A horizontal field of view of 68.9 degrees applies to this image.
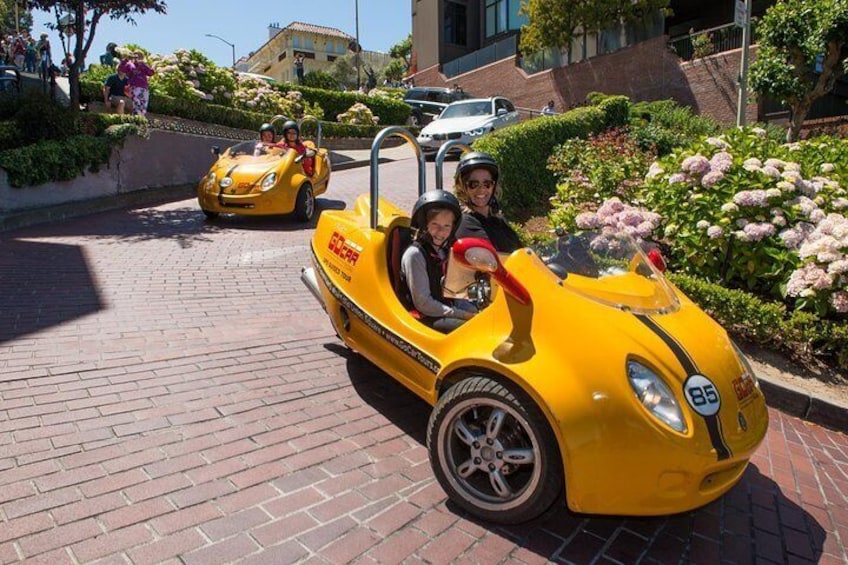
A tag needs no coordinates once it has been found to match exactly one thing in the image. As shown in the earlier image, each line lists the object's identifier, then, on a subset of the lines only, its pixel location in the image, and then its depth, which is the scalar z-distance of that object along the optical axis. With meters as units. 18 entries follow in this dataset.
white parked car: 15.90
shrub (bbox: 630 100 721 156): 13.07
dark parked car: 25.69
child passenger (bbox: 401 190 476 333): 3.30
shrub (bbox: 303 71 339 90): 38.16
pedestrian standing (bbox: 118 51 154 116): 13.05
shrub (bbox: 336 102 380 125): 22.25
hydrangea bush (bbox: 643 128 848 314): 4.61
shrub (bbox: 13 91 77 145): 9.80
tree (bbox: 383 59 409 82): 61.15
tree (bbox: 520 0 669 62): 24.30
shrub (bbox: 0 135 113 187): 9.05
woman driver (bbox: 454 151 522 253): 4.02
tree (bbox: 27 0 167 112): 10.50
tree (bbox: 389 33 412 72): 63.56
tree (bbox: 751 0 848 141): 15.25
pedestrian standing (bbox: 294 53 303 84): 29.14
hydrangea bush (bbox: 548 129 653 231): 6.84
